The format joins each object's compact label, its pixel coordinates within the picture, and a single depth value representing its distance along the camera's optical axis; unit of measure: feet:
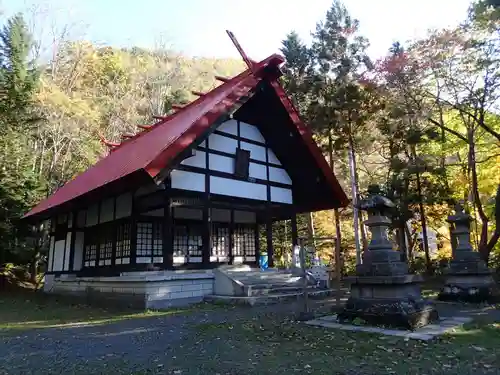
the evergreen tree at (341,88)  59.77
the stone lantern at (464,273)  31.09
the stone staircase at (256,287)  32.37
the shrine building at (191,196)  33.30
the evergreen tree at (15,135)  48.73
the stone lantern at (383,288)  20.49
